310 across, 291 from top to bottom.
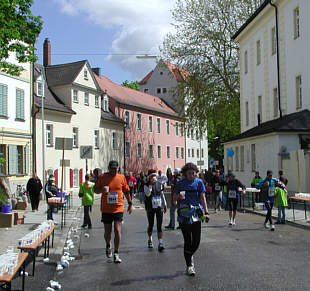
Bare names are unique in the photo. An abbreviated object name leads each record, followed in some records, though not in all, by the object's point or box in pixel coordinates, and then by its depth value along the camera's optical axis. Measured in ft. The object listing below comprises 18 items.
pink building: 170.91
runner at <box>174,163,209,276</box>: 25.82
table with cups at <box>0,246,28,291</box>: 18.43
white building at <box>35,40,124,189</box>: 116.06
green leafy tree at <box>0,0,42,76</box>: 48.34
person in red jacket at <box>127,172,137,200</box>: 99.12
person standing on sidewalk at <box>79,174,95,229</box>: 48.70
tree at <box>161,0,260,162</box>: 124.57
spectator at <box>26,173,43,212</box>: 71.41
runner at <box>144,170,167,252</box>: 35.32
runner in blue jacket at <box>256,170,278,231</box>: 47.29
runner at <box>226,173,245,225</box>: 49.39
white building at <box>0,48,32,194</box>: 90.53
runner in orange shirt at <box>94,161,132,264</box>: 30.14
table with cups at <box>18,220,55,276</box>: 25.10
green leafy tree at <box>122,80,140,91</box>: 247.66
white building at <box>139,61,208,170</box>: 230.48
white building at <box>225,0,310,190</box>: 84.12
